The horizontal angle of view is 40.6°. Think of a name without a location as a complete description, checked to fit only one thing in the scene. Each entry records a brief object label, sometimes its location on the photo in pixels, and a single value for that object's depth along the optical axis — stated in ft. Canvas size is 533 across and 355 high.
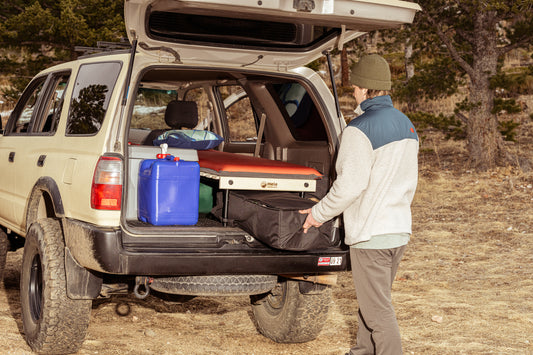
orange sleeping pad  15.23
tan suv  13.80
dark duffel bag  13.73
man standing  12.80
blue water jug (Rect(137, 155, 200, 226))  14.20
